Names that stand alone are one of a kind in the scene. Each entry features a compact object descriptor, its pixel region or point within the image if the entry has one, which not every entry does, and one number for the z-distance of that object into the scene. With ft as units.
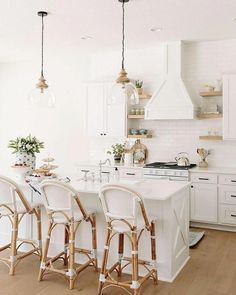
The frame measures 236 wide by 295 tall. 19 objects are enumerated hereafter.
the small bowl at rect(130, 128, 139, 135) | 21.65
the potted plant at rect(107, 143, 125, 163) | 21.94
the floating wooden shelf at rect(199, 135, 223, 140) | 19.44
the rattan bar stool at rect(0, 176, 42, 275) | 12.79
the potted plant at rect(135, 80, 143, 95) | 21.35
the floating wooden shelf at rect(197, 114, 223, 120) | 19.58
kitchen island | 12.30
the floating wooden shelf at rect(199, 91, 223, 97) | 19.40
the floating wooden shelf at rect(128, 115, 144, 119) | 21.24
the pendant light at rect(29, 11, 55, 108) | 14.43
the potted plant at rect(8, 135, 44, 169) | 15.24
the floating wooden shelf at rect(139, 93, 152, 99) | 21.22
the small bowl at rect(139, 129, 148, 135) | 21.45
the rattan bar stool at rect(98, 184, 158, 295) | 11.00
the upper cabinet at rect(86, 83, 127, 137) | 21.50
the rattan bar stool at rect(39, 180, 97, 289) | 11.92
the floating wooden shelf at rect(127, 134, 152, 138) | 21.13
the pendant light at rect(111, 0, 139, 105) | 13.25
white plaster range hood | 19.66
